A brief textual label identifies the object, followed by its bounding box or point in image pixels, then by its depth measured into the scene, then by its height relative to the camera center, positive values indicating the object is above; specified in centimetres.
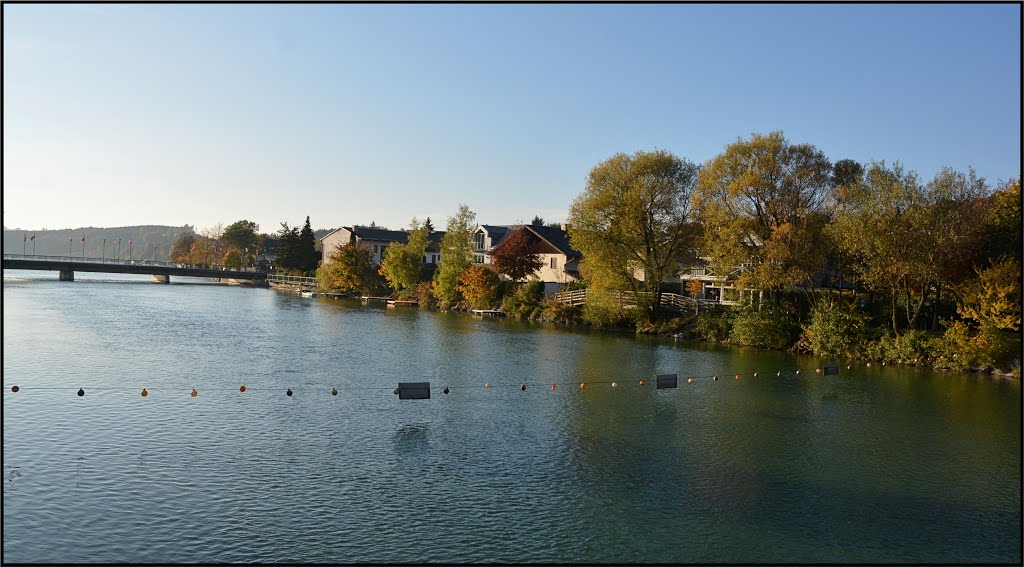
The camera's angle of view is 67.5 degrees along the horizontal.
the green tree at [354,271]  10894 +128
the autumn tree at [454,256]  8981 +304
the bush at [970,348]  4334 -353
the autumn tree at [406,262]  10000 +249
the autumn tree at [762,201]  5375 +607
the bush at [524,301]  7838 -203
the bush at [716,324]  5925 -316
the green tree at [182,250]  19188 +723
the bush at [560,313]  7275 -293
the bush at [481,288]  8506 -72
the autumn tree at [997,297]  4282 -57
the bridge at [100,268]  11394 +150
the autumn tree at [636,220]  6462 +540
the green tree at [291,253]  13325 +460
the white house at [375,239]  12462 +688
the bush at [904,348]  4659 -385
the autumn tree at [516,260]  8794 +254
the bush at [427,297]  9362 -197
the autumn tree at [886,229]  4559 +345
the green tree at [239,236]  17538 +980
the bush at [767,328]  5428 -311
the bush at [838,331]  4984 -303
